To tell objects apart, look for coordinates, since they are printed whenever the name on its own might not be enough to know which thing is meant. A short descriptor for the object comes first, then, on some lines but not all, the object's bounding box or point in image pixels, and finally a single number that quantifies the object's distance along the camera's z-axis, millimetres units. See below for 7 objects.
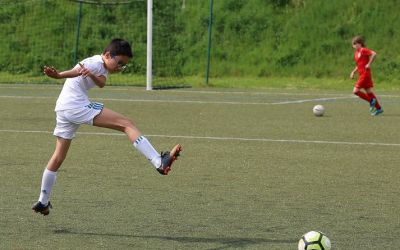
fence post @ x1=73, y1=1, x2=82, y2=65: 34450
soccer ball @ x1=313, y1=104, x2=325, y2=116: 20031
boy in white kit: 8406
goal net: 36438
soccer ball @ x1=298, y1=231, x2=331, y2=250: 7152
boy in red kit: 20562
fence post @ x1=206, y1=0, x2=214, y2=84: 32219
